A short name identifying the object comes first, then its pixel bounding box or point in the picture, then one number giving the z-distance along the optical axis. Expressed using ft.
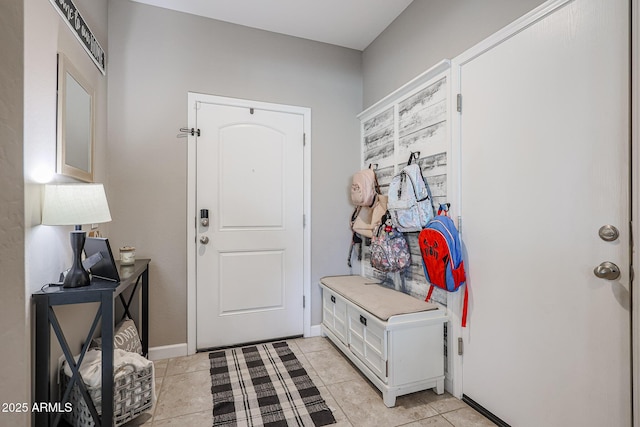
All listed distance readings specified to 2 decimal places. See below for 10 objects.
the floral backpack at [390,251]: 6.95
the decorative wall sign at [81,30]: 4.86
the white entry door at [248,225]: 8.00
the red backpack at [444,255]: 5.61
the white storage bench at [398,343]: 5.64
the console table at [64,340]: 4.03
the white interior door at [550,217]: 3.69
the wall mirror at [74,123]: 4.80
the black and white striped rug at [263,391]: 5.32
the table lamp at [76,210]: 4.11
